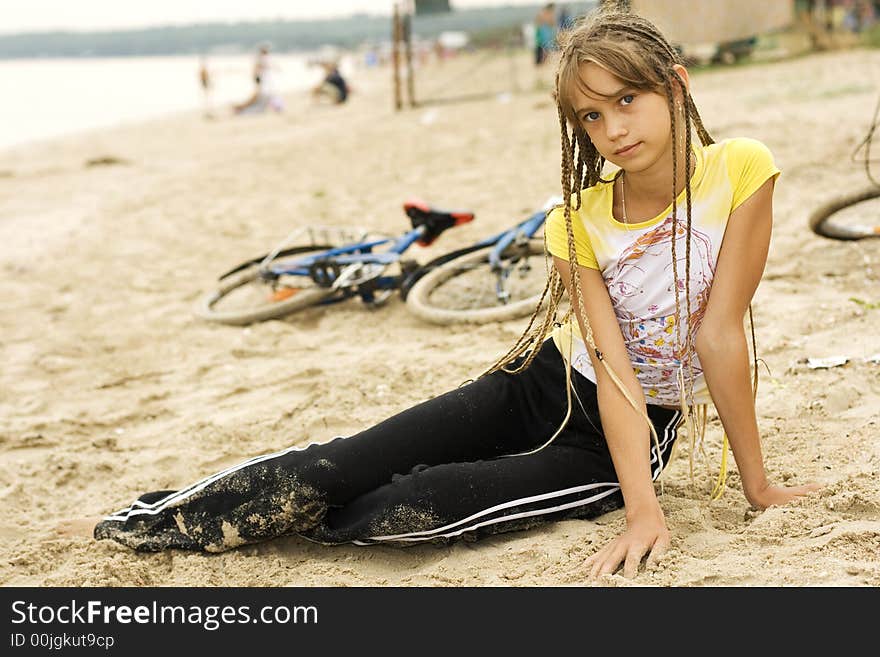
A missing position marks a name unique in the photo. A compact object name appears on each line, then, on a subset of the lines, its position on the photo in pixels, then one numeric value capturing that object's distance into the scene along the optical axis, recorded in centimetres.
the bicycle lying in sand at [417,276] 449
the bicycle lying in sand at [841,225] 424
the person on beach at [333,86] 2028
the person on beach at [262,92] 1886
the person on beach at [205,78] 2049
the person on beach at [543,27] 1669
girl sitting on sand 221
